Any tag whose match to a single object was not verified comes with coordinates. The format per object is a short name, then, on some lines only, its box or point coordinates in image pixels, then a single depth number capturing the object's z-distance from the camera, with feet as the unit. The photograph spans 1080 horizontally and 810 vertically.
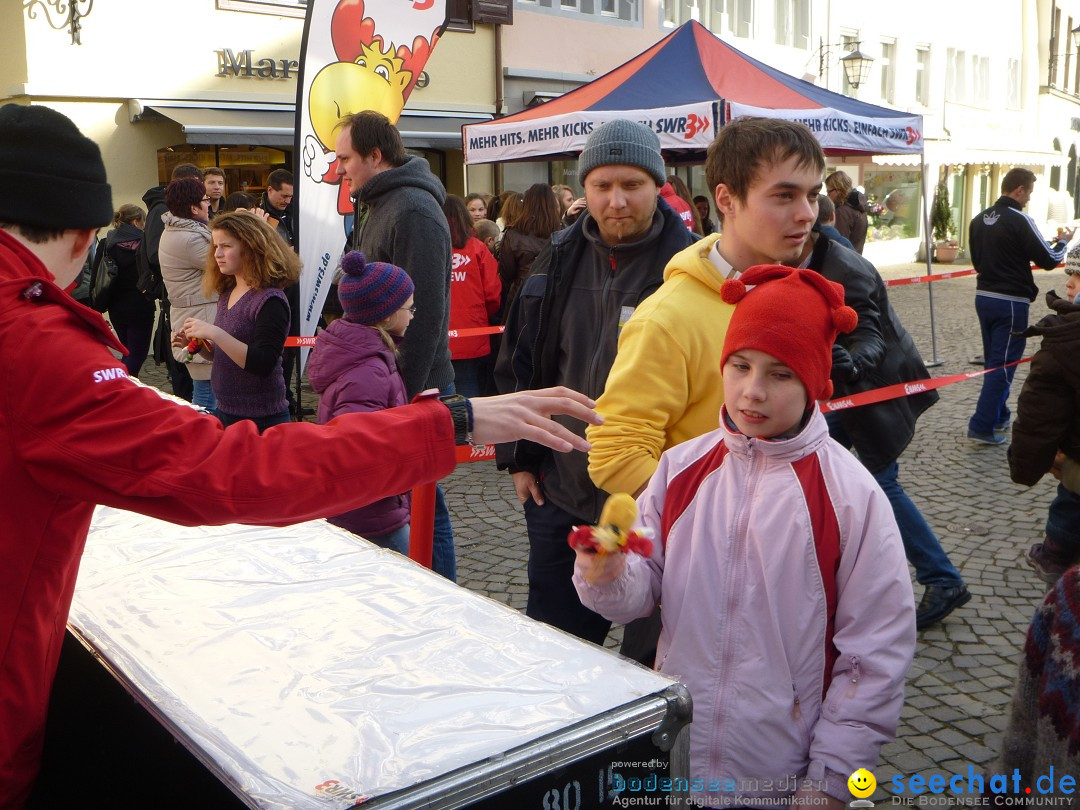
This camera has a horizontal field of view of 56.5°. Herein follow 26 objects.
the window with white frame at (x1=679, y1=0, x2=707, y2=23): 66.03
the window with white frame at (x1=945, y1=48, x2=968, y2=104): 91.45
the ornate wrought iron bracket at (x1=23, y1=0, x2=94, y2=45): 37.60
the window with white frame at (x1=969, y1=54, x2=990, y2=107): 96.17
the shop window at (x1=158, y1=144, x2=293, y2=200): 41.81
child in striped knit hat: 11.64
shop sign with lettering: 43.16
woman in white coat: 21.01
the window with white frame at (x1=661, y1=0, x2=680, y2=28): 64.64
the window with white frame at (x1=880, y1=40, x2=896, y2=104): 82.84
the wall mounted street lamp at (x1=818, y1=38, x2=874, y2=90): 50.21
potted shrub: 80.02
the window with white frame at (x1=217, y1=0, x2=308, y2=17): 43.34
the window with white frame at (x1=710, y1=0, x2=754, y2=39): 67.77
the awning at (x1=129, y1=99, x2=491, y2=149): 39.93
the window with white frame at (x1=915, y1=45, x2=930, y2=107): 87.25
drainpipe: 53.36
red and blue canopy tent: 26.68
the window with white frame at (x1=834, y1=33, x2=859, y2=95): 72.70
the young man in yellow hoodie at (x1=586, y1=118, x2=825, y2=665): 7.82
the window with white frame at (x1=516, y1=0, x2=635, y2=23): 55.83
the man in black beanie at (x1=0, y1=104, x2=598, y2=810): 4.61
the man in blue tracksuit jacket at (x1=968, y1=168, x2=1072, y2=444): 25.22
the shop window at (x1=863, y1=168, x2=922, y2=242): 82.12
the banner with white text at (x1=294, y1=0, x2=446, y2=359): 21.86
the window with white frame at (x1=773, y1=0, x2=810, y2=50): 72.28
